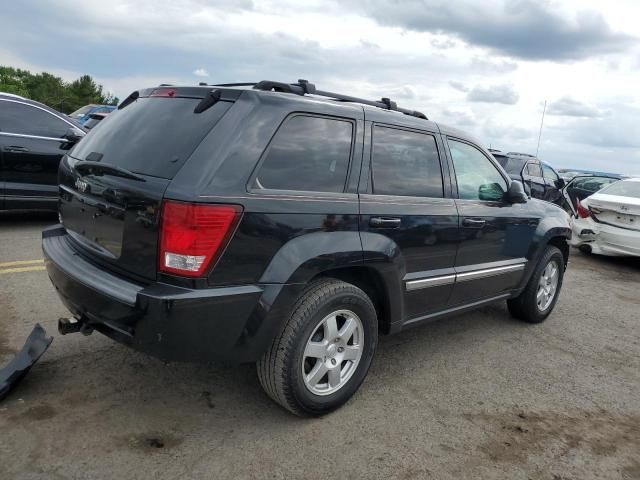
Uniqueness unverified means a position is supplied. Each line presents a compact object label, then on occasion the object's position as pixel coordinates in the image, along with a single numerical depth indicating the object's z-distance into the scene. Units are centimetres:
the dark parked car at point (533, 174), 1267
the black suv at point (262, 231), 248
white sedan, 768
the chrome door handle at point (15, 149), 677
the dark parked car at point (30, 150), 681
